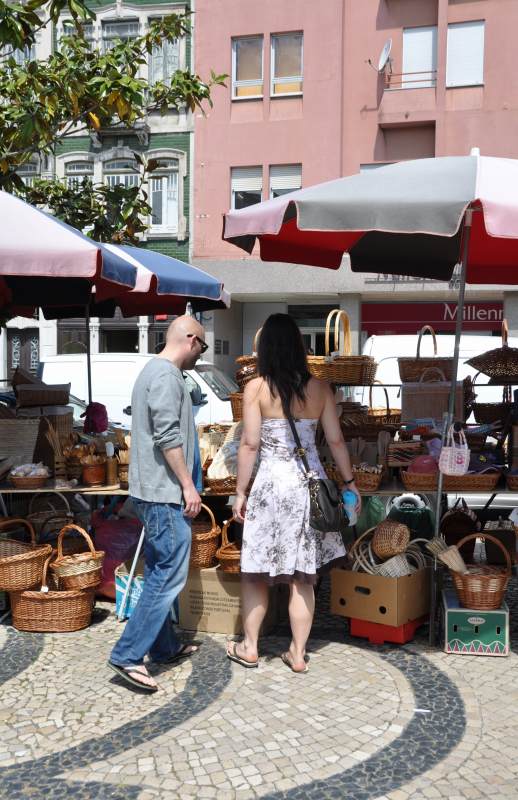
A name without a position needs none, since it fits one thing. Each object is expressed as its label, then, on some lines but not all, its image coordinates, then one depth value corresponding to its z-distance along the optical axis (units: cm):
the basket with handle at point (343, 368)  573
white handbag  482
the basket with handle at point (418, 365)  629
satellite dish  1890
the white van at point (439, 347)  1227
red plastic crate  490
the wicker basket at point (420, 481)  506
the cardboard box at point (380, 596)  485
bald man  420
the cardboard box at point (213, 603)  512
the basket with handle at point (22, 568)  513
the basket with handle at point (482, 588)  475
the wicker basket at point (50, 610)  514
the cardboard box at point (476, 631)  476
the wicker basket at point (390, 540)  500
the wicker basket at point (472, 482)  506
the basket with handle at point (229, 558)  509
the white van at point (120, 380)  1135
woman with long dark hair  446
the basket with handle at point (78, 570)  519
